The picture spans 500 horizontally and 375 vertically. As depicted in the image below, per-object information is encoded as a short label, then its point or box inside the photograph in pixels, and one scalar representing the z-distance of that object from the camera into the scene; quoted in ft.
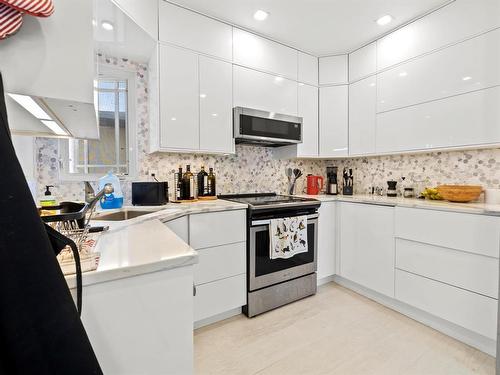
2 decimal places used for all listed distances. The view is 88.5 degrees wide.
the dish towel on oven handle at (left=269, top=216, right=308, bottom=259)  7.12
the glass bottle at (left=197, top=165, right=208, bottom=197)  8.18
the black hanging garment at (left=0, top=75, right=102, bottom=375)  1.43
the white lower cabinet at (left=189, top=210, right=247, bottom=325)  6.25
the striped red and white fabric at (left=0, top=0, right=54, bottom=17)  1.64
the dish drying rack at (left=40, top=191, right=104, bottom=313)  1.98
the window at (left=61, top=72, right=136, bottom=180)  7.23
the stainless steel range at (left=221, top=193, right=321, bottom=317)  6.94
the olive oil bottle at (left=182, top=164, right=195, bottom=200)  7.62
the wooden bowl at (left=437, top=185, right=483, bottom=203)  6.70
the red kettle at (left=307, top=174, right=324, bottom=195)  10.01
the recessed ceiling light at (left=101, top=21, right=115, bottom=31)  5.59
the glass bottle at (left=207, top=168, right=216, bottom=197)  8.27
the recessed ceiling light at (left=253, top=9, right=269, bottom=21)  7.16
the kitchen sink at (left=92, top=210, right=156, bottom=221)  5.84
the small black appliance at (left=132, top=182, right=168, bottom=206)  6.59
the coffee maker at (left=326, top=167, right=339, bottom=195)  9.88
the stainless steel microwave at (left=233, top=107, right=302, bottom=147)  7.82
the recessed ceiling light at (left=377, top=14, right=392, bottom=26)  7.39
